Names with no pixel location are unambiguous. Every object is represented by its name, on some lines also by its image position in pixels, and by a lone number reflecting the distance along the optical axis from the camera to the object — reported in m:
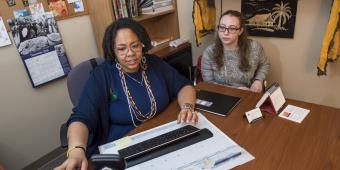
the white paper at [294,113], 1.15
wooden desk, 0.90
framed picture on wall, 2.13
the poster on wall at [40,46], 1.84
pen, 0.92
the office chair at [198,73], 2.10
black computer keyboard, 0.99
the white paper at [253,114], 1.16
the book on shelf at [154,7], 2.44
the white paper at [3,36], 1.73
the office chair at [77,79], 1.47
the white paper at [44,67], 1.93
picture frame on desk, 1.21
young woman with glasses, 1.87
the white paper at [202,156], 0.92
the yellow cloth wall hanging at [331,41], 1.72
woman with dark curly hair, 1.22
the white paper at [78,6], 2.08
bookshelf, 2.09
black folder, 1.28
